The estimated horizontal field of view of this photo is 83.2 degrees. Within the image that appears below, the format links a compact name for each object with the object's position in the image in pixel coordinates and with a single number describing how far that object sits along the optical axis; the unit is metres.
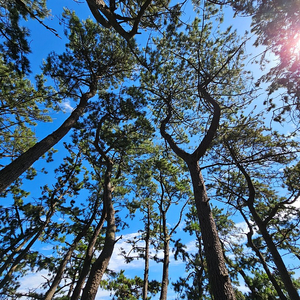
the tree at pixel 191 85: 3.25
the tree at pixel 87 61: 5.76
